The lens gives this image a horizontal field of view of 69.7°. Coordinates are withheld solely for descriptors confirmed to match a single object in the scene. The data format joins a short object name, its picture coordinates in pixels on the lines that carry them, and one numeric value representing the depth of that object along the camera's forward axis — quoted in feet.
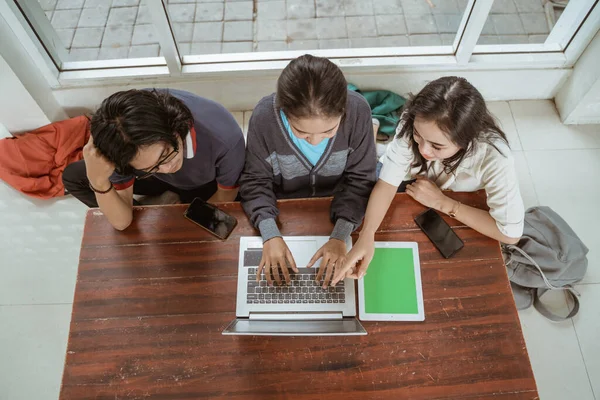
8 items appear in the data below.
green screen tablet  4.02
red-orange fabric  6.85
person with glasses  3.60
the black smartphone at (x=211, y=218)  4.40
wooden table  3.81
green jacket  7.30
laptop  3.93
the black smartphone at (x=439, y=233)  4.26
